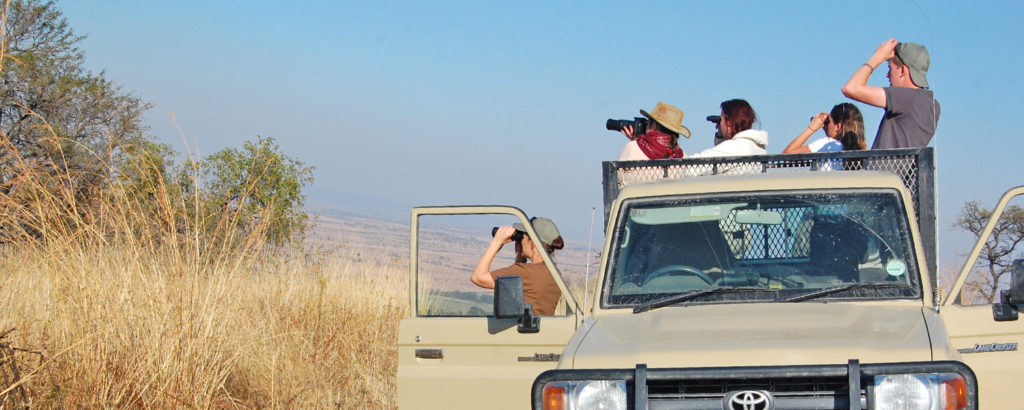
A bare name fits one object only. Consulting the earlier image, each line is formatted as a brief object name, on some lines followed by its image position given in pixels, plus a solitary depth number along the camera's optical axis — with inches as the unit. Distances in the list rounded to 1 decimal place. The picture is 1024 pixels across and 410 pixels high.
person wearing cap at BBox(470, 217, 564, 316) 266.6
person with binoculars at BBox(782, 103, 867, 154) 255.4
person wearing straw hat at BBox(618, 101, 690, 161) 262.2
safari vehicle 143.6
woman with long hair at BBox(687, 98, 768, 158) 253.8
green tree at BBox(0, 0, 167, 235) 617.0
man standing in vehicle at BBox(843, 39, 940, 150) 246.7
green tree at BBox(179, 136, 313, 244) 572.7
